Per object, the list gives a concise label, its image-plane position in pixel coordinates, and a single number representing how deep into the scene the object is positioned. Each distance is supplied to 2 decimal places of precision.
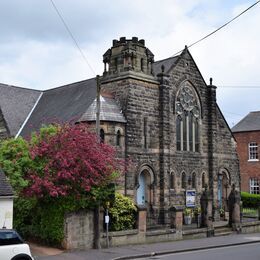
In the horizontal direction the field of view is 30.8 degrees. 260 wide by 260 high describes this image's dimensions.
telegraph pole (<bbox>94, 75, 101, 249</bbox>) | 19.88
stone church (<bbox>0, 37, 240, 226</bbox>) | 27.64
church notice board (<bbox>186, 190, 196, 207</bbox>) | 30.84
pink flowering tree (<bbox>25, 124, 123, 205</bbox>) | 18.88
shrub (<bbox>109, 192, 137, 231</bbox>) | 21.86
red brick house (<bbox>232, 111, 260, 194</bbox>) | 47.22
